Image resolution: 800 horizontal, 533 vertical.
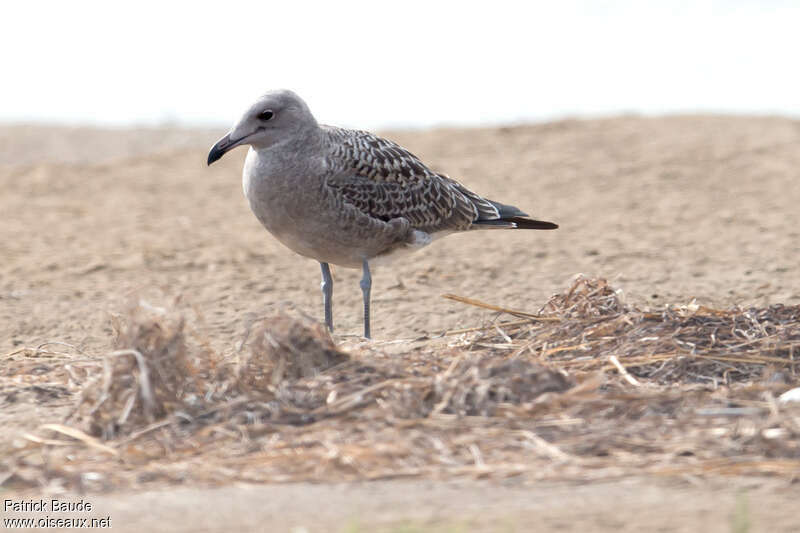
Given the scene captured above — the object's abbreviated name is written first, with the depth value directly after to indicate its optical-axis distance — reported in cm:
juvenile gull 1355
